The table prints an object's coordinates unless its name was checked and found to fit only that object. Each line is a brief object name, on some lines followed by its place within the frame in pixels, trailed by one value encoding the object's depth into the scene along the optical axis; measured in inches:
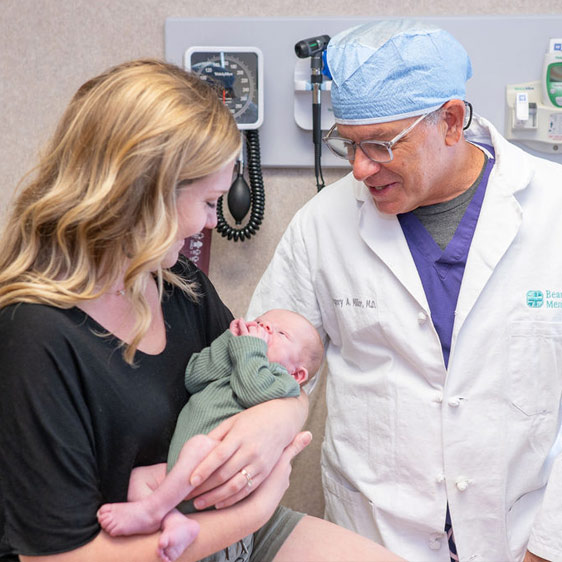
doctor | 55.5
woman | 39.0
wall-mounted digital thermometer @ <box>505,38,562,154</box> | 68.8
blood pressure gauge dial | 70.2
